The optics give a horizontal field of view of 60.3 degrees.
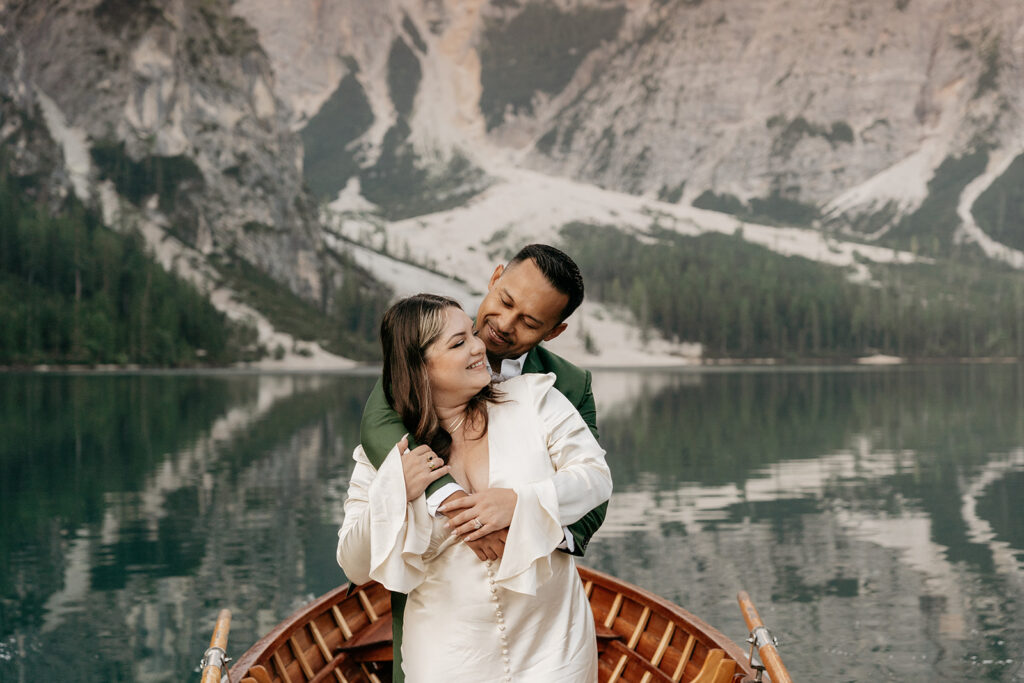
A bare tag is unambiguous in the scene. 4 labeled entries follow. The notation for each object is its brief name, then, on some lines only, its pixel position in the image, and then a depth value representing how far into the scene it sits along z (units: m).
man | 3.12
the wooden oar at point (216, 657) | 3.68
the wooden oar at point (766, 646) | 3.85
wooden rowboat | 4.69
